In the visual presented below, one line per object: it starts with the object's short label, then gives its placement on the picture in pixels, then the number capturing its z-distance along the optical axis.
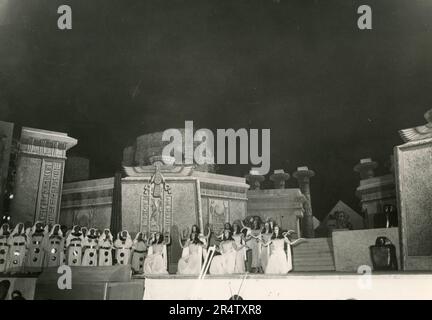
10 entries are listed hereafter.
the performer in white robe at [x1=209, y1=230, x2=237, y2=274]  8.02
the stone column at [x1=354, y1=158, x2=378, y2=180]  12.88
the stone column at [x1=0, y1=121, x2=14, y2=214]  9.88
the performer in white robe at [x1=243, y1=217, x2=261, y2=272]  8.49
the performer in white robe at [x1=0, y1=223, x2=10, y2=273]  8.18
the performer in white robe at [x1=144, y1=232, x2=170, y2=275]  8.50
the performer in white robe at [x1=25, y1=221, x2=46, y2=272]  8.39
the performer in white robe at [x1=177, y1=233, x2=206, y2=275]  8.25
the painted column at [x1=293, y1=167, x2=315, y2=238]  13.72
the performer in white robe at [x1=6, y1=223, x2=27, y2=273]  8.25
